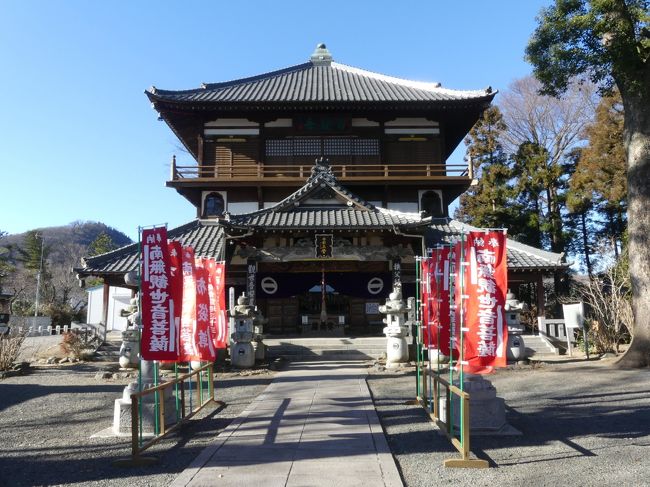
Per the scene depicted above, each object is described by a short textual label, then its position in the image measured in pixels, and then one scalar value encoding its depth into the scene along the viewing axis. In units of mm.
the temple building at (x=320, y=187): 16469
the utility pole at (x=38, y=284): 37756
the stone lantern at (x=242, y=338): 12679
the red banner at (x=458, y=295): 5574
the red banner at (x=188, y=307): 7641
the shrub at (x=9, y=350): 12852
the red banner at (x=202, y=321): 7750
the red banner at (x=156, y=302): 5875
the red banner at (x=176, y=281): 6113
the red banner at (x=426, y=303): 7996
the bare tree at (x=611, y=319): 14930
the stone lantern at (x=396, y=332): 12648
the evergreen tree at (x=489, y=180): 27188
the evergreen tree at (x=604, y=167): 24672
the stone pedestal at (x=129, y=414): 6102
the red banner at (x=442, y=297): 6969
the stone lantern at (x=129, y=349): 12234
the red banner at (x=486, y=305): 5387
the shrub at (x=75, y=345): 14969
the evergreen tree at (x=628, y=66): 11836
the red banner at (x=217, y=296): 9625
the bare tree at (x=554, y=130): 29859
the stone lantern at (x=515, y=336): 13133
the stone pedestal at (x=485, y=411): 6152
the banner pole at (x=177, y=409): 6669
